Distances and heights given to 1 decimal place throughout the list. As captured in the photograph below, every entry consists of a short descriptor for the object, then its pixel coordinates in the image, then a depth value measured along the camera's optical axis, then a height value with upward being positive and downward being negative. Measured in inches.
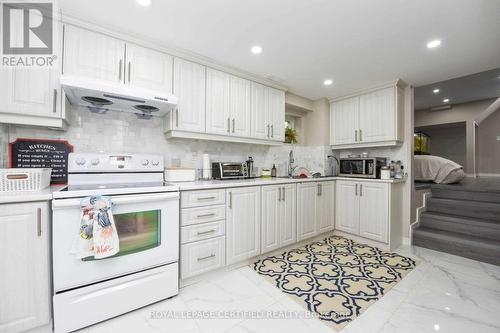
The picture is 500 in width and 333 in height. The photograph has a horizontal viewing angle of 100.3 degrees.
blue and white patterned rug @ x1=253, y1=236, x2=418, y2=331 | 67.2 -44.2
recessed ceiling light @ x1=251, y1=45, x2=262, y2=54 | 86.1 +49.7
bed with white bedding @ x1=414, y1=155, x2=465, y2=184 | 159.3 -1.2
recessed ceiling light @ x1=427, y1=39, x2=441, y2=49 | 80.3 +49.1
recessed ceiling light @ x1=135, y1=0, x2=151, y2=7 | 61.6 +49.0
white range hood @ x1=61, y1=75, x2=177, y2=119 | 62.2 +23.6
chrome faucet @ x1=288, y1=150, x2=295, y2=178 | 144.8 +4.0
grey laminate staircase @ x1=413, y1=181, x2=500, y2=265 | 103.9 -31.1
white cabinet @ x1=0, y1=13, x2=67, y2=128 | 60.2 +21.5
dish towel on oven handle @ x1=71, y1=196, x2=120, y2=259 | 54.7 -16.9
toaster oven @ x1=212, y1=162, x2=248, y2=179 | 101.3 -1.4
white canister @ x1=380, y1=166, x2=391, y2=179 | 116.3 -2.6
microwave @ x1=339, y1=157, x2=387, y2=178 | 123.9 +1.3
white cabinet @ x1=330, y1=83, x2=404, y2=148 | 119.0 +30.8
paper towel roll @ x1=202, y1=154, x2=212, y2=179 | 103.3 +0.1
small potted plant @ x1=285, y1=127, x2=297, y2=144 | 145.7 +22.4
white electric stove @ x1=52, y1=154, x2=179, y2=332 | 54.4 -23.5
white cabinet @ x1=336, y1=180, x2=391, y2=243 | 114.0 -23.8
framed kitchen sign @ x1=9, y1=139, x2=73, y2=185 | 68.9 +3.8
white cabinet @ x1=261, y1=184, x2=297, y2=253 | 99.0 -24.5
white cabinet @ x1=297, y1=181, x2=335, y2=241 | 114.8 -23.8
